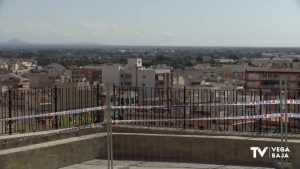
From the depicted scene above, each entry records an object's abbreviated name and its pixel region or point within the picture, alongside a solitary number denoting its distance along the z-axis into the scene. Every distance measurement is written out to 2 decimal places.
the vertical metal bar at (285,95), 7.95
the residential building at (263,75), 74.22
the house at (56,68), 111.57
